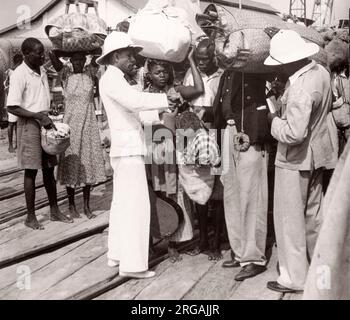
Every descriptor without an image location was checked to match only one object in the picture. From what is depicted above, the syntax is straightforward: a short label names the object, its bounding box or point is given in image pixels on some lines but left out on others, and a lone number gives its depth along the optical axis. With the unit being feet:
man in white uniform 15.07
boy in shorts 19.93
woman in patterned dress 21.63
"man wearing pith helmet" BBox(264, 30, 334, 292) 13.33
